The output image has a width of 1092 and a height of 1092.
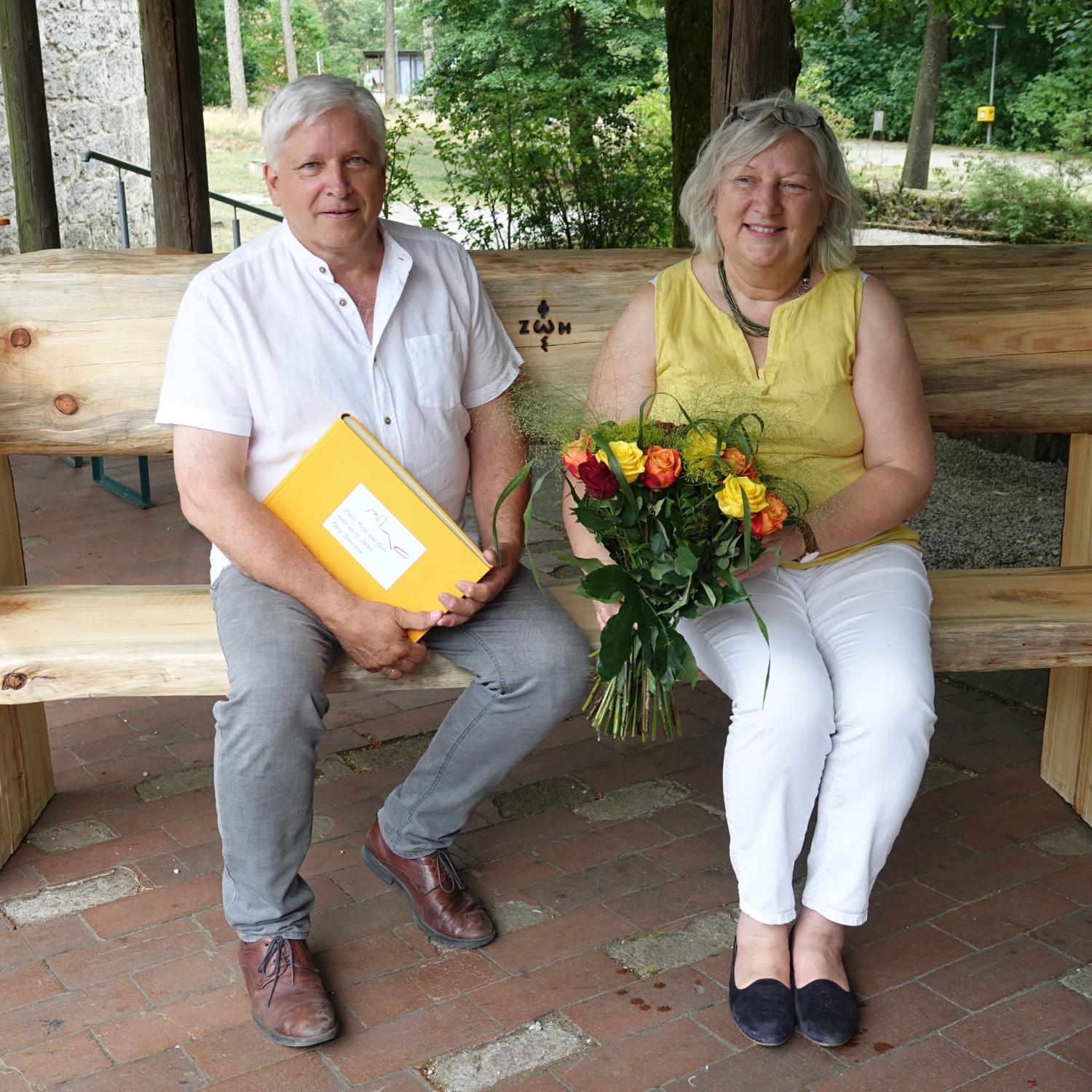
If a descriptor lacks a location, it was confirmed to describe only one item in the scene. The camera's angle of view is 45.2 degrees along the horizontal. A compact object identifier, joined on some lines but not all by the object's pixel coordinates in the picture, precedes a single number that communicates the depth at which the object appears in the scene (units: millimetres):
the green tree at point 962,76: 25234
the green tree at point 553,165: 8555
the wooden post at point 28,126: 7098
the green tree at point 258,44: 30797
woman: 2484
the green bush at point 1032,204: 11664
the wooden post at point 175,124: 5602
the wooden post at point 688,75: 6094
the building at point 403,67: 54938
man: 2484
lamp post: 23514
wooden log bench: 2711
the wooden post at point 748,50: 4137
